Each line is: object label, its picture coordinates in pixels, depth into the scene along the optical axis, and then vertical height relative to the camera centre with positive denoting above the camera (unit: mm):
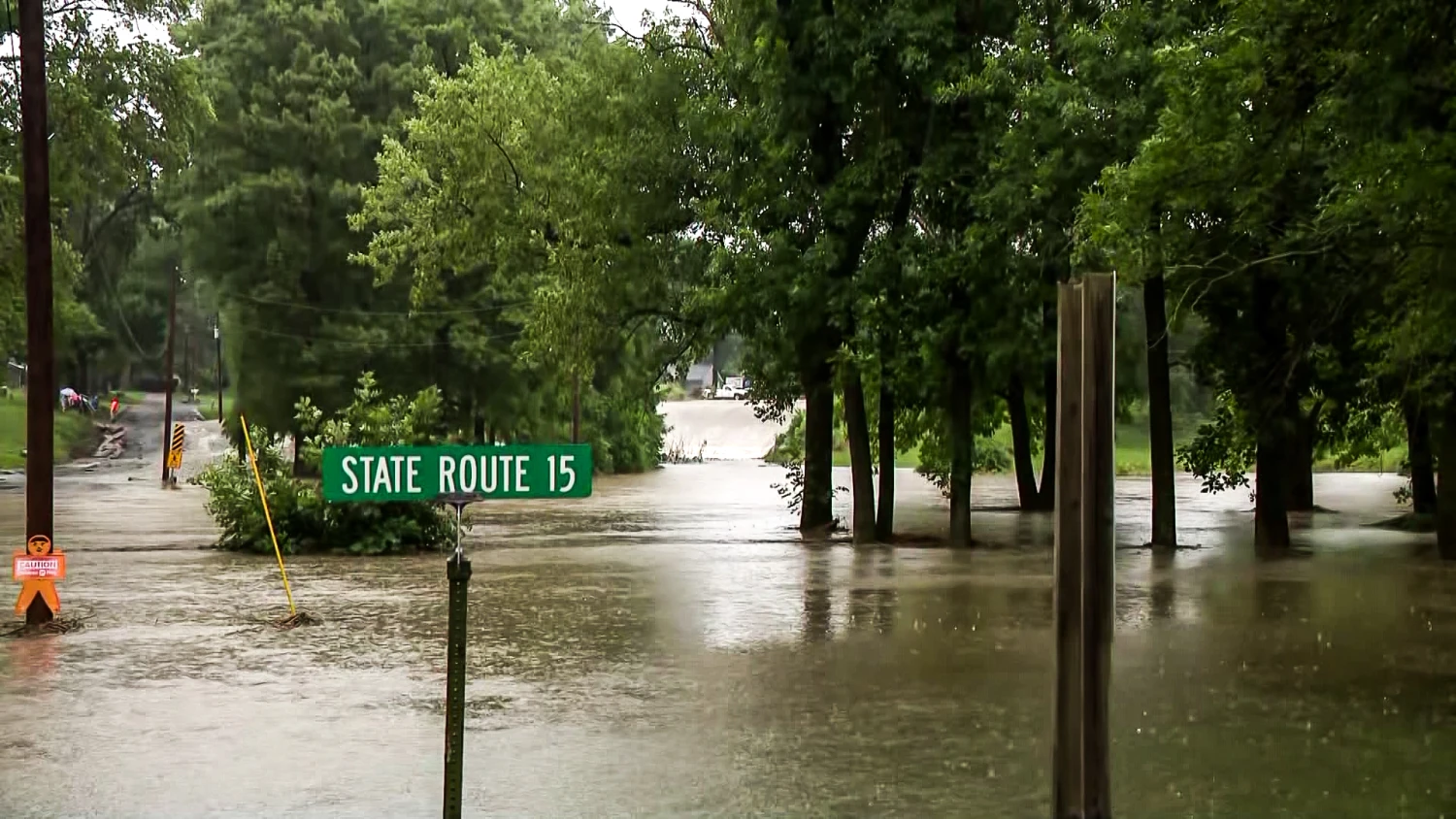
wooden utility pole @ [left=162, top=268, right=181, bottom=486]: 49094 +3113
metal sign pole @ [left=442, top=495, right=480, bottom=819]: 5559 -897
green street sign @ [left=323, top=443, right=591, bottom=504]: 5555 -109
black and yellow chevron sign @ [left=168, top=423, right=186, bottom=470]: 49375 -164
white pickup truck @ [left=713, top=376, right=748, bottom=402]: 122475 +4282
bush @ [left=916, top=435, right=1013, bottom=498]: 28109 -520
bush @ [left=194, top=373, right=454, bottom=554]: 23359 -989
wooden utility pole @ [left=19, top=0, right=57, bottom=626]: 14945 +1867
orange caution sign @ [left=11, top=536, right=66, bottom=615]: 14211 -1131
